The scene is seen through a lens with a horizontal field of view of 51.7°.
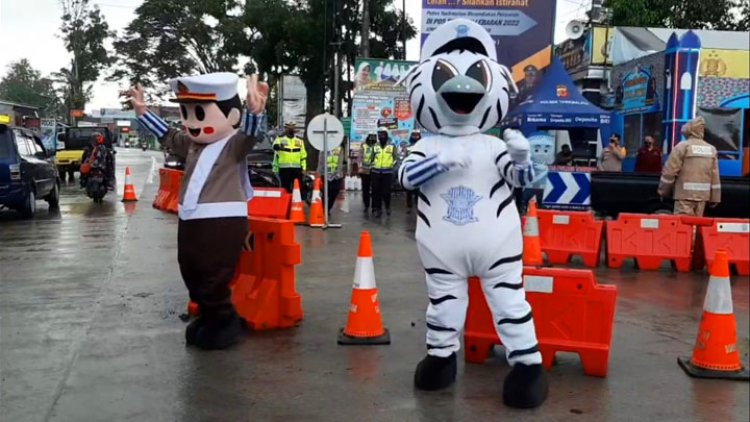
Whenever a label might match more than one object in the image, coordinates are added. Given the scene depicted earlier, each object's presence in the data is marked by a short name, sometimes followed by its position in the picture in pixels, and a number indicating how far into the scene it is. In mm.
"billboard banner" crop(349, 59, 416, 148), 21938
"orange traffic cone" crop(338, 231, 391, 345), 5539
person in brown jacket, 9156
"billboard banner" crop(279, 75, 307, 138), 37709
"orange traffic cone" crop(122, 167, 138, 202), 17312
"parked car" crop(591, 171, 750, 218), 11227
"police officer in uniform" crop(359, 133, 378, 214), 15008
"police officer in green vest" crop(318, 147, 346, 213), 14202
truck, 27656
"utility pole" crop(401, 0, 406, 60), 27966
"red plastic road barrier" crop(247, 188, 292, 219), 12188
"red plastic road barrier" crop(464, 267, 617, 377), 4824
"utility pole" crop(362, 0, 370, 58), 25331
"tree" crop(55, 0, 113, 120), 45438
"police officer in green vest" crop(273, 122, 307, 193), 14242
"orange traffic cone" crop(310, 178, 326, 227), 12711
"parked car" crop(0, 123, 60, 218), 13195
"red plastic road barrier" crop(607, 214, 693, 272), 9070
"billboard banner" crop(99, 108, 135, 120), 80000
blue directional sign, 12227
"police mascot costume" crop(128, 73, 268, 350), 5379
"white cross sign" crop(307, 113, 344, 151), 12055
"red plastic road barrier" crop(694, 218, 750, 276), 8828
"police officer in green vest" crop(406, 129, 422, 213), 17288
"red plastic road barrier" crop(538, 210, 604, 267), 9336
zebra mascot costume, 4352
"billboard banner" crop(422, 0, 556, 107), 18547
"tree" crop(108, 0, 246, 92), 34531
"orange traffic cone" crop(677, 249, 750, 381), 4867
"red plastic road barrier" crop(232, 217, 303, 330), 5816
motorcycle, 16875
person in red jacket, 13500
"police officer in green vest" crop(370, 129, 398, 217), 14719
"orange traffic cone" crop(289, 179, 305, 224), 12805
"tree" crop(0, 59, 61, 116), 69062
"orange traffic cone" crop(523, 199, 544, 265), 8422
